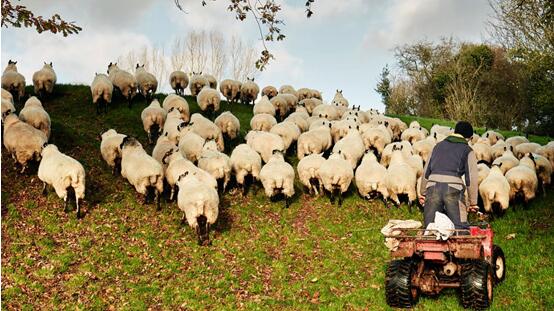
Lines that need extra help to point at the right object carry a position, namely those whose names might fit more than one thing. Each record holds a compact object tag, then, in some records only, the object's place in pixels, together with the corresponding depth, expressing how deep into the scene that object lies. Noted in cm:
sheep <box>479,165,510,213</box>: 1380
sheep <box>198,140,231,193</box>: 1501
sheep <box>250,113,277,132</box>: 2038
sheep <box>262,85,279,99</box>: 2817
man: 887
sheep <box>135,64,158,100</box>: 2417
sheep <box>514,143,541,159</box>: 1850
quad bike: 816
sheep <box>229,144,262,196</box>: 1535
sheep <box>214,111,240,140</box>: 1970
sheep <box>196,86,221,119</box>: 2267
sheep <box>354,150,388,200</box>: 1507
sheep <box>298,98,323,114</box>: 2498
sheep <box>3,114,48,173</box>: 1466
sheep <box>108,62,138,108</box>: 2320
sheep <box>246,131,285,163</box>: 1736
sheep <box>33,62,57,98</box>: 2302
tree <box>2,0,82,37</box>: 1123
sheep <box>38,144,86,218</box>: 1285
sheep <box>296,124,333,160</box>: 1805
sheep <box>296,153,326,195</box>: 1549
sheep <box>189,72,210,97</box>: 2667
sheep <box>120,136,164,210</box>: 1390
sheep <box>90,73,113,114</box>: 2194
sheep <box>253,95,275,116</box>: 2270
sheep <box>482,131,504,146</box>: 2148
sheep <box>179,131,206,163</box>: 1648
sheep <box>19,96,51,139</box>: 1680
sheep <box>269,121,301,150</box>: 1889
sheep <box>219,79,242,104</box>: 2680
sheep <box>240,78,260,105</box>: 2694
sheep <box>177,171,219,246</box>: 1206
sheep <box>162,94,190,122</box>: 2122
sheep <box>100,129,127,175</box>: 1598
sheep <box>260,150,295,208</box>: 1462
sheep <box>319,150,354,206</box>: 1494
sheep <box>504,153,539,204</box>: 1459
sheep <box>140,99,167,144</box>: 1950
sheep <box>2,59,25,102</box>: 2215
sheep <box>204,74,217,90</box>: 2868
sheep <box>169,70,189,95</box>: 2698
